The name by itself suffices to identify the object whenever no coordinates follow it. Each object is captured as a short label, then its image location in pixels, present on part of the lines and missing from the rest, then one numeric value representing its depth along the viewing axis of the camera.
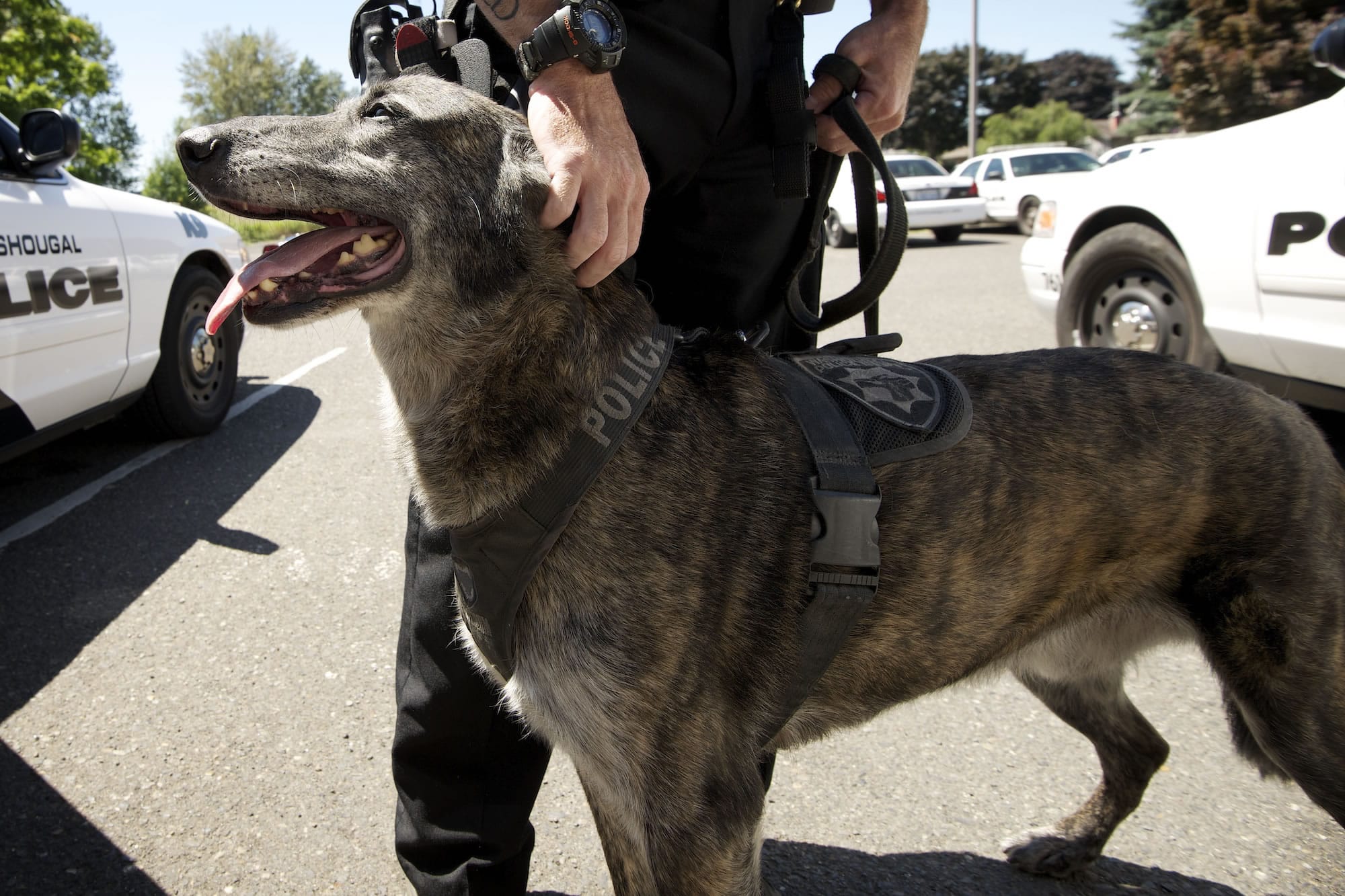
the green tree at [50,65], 26.44
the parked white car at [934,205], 16.81
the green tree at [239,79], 66.19
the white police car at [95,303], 4.05
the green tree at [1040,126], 39.59
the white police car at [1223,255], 4.10
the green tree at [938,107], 54.62
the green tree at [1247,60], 21.36
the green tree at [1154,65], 31.53
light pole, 32.34
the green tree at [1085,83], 68.31
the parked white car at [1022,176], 19.50
